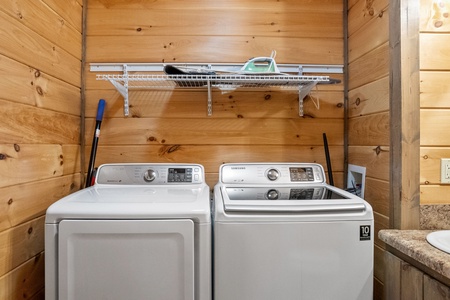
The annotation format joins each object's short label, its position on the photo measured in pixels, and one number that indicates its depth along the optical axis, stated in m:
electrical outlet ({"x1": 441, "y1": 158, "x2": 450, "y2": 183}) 1.19
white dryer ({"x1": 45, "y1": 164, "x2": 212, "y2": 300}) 0.98
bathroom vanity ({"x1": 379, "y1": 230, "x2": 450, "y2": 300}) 0.92
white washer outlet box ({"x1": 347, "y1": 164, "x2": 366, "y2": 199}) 1.53
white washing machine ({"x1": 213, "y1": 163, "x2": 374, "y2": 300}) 1.03
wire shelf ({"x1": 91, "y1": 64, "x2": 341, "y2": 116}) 1.49
